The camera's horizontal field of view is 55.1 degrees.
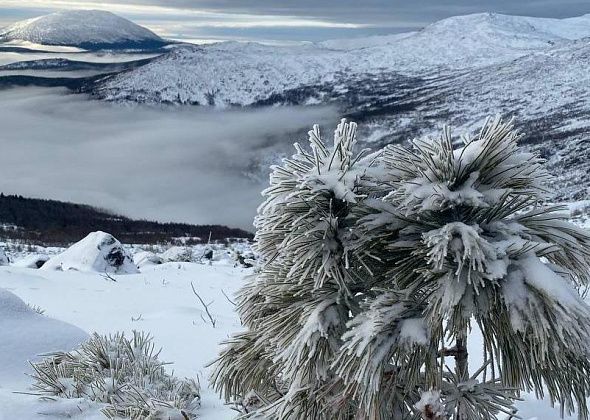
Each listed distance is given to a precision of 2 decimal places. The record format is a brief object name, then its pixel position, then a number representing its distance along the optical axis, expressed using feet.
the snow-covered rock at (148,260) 44.43
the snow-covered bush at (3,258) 40.41
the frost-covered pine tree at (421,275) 5.34
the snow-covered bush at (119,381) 10.32
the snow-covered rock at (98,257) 38.06
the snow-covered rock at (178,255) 47.73
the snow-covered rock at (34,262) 42.39
